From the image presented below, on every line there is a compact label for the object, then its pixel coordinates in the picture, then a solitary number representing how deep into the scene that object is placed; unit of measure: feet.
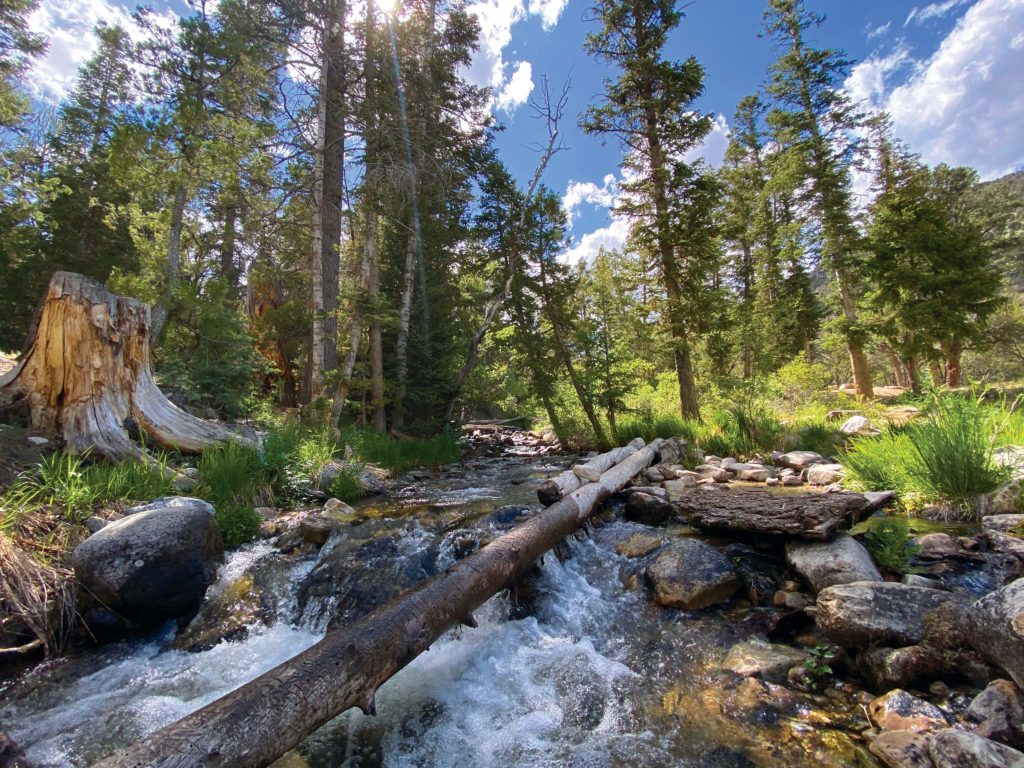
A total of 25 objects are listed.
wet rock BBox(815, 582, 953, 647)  7.95
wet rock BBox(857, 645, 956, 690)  7.22
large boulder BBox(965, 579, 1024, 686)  6.19
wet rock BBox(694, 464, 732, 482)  23.06
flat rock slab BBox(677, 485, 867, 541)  11.85
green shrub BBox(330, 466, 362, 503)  22.33
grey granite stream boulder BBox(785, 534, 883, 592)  10.19
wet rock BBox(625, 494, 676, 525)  17.52
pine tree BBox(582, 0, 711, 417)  38.42
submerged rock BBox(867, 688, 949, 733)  6.48
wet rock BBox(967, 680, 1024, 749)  5.77
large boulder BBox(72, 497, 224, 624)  10.63
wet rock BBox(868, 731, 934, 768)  5.94
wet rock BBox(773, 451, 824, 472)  22.95
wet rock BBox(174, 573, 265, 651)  10.90
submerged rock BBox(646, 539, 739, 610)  11.39
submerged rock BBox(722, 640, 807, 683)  8.50
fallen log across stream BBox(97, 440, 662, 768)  4.99
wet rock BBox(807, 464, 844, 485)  19.94
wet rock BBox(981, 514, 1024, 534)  11.53
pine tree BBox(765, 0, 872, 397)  49.14
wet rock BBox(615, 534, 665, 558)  14.35
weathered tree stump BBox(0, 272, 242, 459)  17.83
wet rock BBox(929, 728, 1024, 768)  5.18
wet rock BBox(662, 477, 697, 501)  20.96
